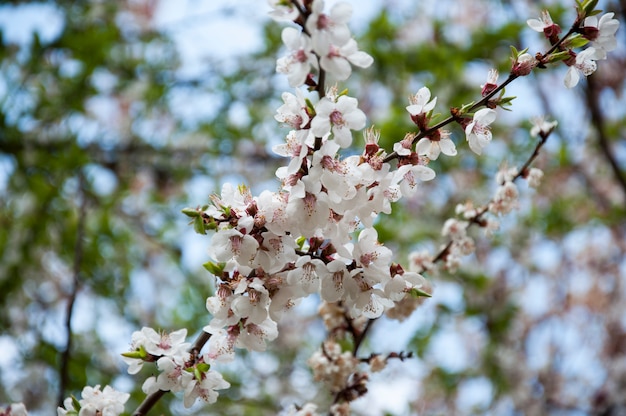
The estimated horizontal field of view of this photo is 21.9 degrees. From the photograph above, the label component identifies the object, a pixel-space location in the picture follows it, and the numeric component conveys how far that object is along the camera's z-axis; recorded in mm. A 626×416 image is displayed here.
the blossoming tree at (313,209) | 791
